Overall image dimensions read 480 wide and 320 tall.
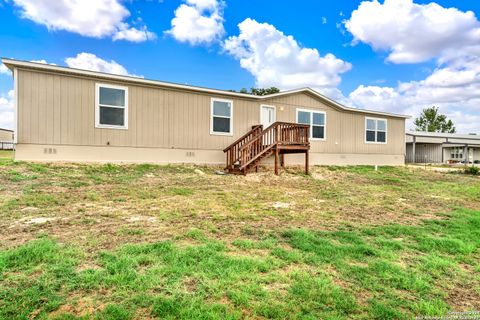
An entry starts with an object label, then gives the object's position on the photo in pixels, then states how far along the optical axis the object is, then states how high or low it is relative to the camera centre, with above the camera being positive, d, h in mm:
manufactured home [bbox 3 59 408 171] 8844 +1445
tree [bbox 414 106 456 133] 46388 +5961
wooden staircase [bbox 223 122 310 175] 10266 +412
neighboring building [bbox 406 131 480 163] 26891 +1153
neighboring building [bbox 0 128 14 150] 29772 +2405
